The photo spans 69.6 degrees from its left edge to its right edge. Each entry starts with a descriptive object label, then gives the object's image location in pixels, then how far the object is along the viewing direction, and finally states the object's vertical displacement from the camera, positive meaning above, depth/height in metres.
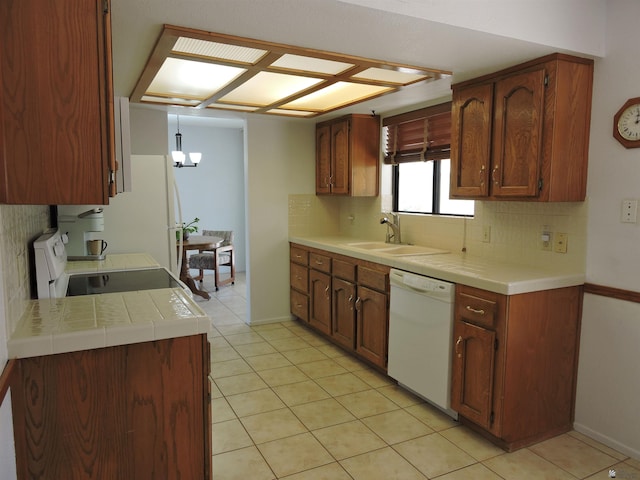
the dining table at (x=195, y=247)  5.40 -0.59
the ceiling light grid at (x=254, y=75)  2.31 +0.76
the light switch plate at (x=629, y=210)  2.35 -0.05
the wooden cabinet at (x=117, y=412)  1.51 -0.75
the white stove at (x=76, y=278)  2.03 -0.45
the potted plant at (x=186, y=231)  5.74 -0.44
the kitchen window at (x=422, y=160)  3.62 +0.33
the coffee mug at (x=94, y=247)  3.24 -0.35
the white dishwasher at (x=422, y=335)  2.72 -0.86
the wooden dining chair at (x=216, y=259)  6.31 -0.85
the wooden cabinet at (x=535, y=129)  2.43 +0.39
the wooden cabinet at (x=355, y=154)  4.23 +0.41
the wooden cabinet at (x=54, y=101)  1.38 +0.30
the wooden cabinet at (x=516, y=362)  2.41 -0.88
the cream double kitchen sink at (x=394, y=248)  3.59 -0.41
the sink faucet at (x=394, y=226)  4.00 -0.24
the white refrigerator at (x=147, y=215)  3.58 -0.14
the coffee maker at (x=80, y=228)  3.12 -0.22
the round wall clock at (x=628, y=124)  2.31 +0.39
